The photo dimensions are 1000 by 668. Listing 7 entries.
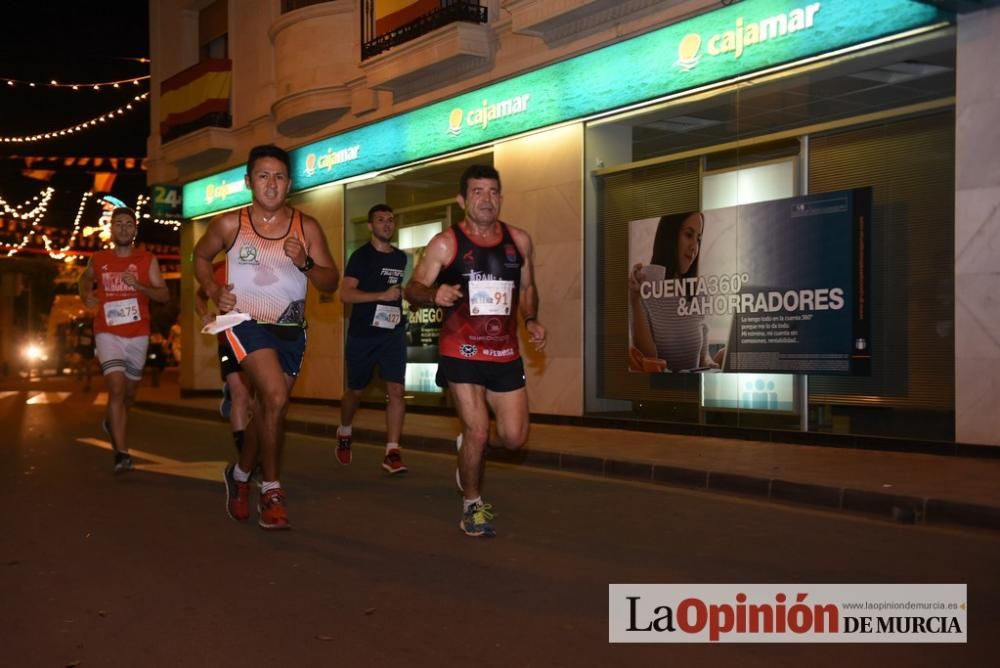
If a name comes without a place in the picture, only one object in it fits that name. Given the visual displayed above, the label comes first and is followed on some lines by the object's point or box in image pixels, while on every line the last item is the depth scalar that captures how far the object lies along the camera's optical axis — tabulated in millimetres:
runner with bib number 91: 6559
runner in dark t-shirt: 10125
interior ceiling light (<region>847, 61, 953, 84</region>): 10320
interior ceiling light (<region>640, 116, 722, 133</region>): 12850
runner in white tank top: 6801
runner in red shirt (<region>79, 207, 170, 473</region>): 9680
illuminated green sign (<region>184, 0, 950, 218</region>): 10633
